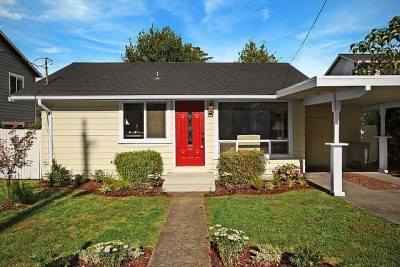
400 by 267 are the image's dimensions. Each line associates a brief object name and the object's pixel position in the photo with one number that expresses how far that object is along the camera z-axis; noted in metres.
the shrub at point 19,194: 6.82
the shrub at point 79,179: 9.15
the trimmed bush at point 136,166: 8.58
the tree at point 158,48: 31.72
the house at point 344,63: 17.86
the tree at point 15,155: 6.64
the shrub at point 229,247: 3.60
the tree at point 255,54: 33.41
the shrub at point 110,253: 3.44
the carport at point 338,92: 6.25
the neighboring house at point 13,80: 16.81
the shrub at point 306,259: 3.29
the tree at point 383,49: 10.70
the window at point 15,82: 17.77
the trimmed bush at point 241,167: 8.53
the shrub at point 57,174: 8.99
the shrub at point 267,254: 3.57
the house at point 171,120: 9.53
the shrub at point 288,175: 8.91
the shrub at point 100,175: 9.53
